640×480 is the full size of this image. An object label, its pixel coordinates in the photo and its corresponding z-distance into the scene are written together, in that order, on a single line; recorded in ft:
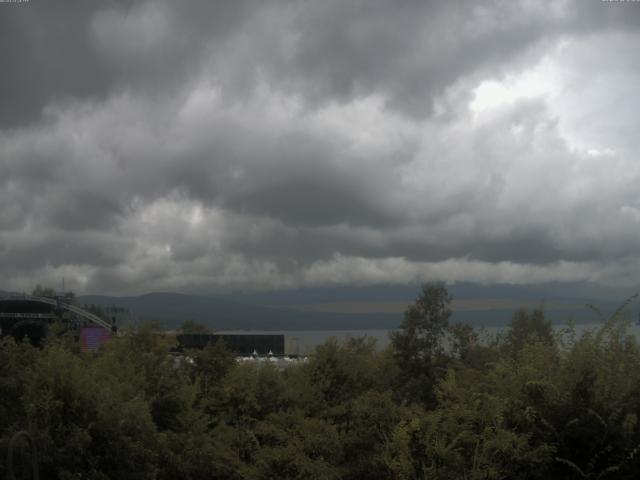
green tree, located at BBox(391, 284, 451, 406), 114.52
